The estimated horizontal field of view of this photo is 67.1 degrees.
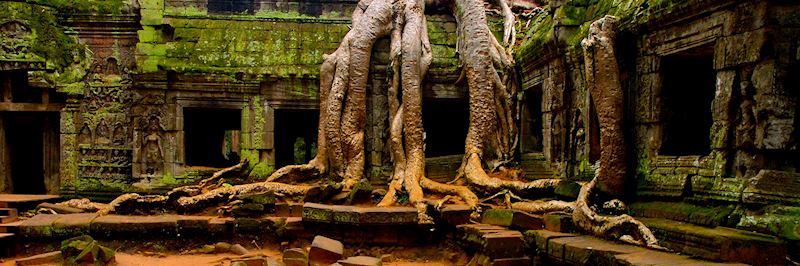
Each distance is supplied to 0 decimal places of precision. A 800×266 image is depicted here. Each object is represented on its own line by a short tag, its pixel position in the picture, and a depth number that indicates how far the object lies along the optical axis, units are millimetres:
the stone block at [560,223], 5812
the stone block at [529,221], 6062
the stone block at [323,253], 5895
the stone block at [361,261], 5418
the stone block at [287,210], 7652
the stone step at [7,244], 6637
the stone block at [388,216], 6734
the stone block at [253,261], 5957
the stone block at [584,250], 4578
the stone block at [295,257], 5957
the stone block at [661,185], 5312
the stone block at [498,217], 6250
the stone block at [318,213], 6879
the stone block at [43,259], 5891
